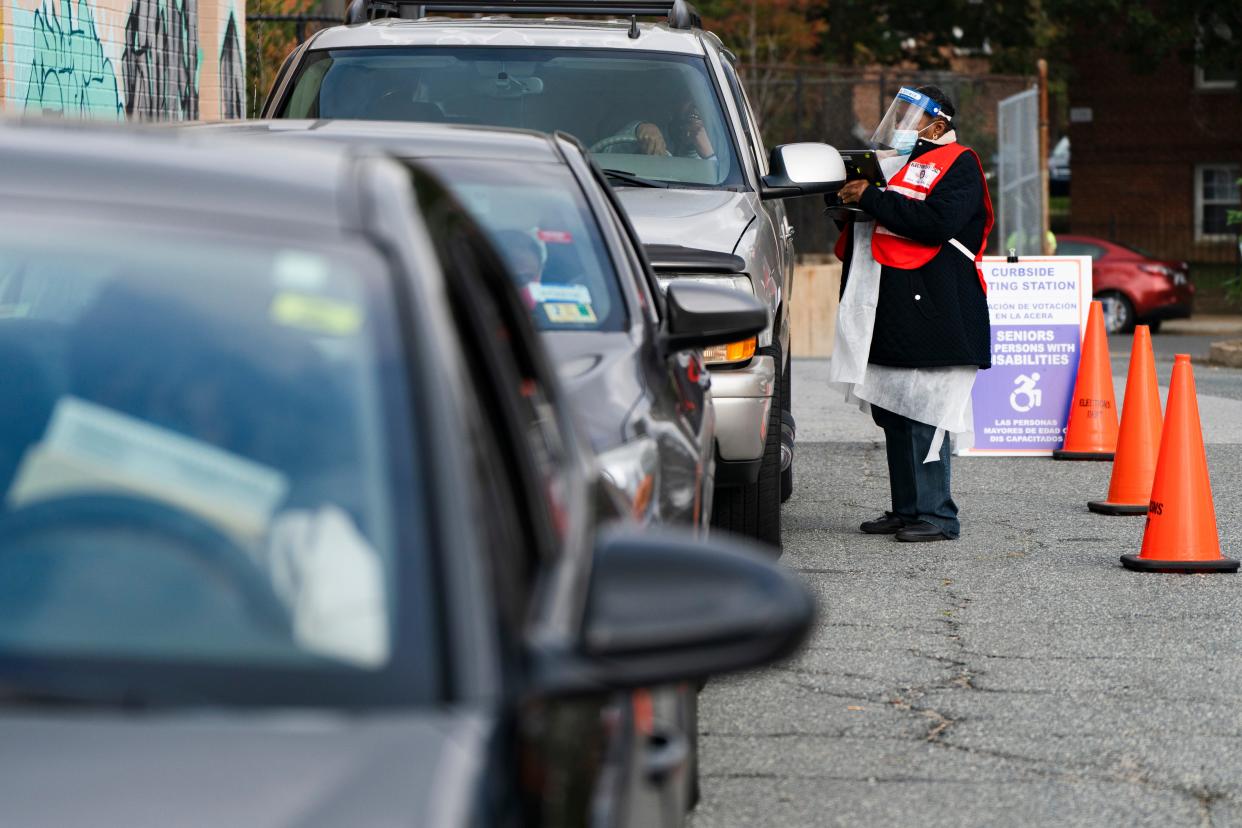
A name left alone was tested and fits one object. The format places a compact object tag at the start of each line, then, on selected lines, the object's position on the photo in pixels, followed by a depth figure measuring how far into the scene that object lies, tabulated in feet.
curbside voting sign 73.15
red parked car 186.39
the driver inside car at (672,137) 50.83
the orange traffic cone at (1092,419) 72.08
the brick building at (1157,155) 267.39
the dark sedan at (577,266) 28.73
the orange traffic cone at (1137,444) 59.98
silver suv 49.57
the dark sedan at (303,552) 12.85
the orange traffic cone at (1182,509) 50.67
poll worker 53.93
